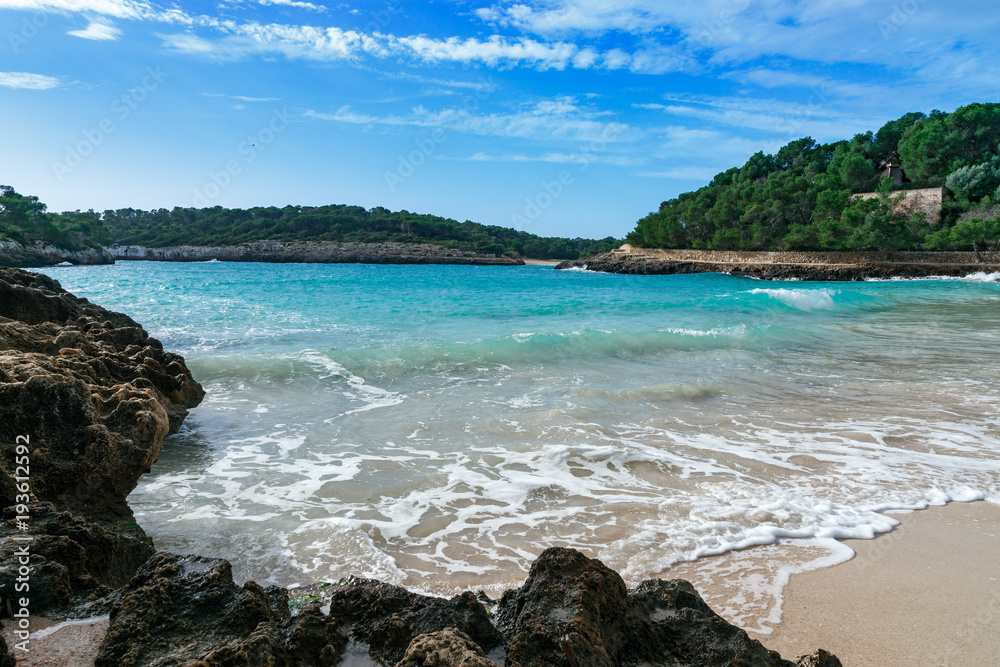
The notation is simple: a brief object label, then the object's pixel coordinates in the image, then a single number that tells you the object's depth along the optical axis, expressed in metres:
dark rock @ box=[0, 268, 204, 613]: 2.10
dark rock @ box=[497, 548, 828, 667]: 1.69
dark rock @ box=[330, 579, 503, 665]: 1.84
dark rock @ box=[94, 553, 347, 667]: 1.64
